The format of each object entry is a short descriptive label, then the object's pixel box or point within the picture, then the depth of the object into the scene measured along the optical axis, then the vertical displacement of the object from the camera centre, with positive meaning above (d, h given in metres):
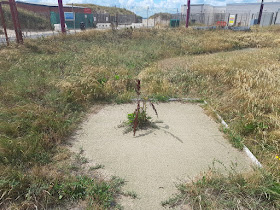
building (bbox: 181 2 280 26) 33.67 +3.75
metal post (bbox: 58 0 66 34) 14.20 +0.86
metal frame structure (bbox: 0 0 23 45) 9.70 +0.41
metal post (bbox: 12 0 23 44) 9.83 +0.09
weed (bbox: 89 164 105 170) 3.06 -1.94
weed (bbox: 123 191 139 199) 2.62 -1.98
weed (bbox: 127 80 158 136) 4.14 -1.71
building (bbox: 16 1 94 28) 25.31 +2.59
